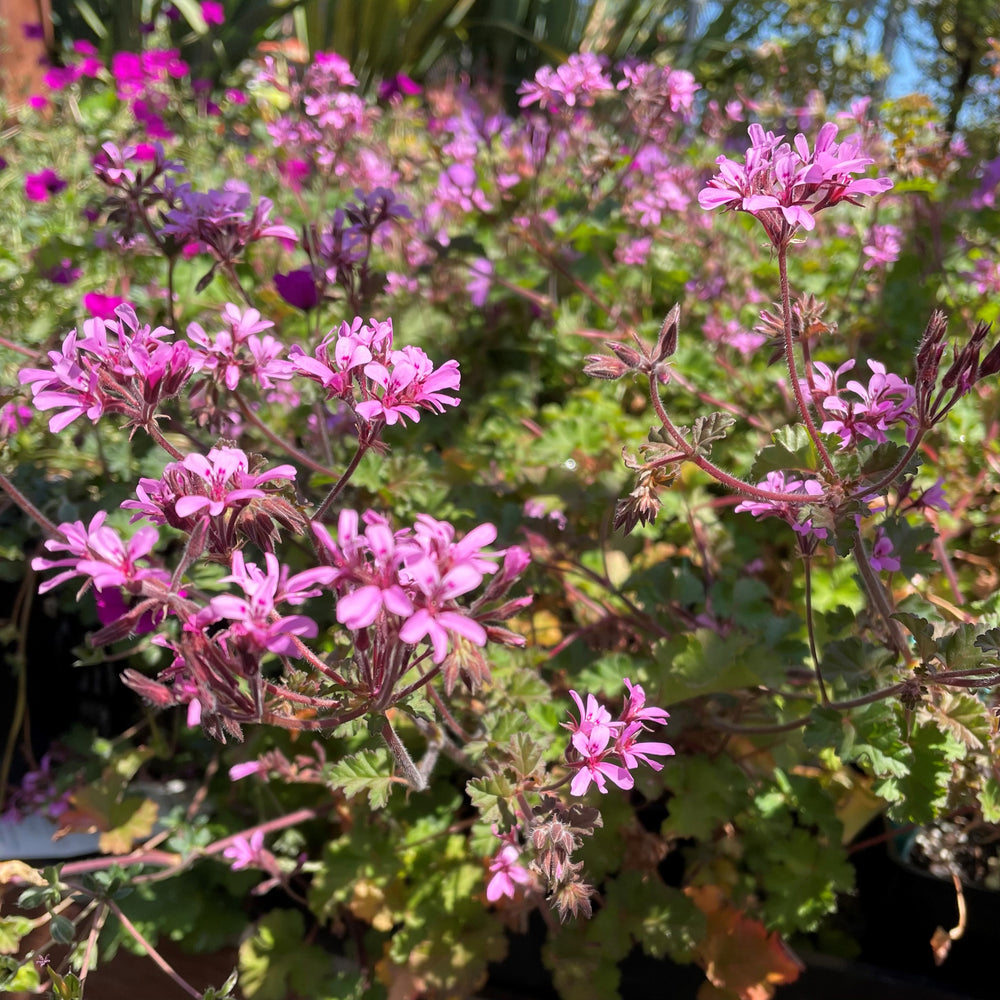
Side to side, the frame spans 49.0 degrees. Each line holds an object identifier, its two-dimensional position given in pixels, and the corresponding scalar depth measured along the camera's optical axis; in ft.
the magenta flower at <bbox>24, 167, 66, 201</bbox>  2.23
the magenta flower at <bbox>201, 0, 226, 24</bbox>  4.40
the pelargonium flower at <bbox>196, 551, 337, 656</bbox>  0.75
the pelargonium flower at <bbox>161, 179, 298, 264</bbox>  1.19
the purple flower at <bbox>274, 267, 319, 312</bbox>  1.37
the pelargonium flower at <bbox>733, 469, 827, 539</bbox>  1.00
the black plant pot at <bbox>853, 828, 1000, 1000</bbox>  1.38
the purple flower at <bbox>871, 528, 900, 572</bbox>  1.15
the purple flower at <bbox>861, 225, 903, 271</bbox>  1.91
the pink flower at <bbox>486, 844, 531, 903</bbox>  1.03
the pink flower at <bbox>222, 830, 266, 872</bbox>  1.29
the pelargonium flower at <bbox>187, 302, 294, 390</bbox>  1.05
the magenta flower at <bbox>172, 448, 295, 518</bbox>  0.82
